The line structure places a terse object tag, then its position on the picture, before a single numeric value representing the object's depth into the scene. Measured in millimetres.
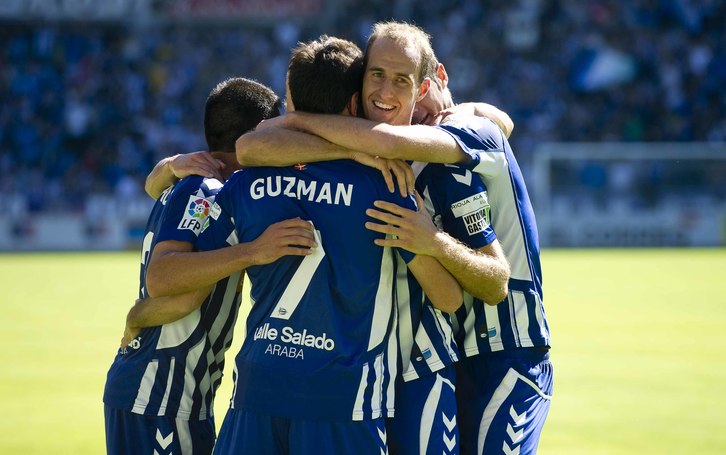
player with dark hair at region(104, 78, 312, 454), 7746
